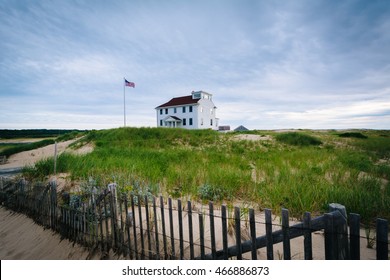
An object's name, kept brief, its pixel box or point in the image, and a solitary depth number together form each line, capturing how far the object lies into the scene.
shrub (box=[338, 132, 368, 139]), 31.14
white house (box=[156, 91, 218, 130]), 40.91
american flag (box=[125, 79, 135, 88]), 30.91
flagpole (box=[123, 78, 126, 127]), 34.66
